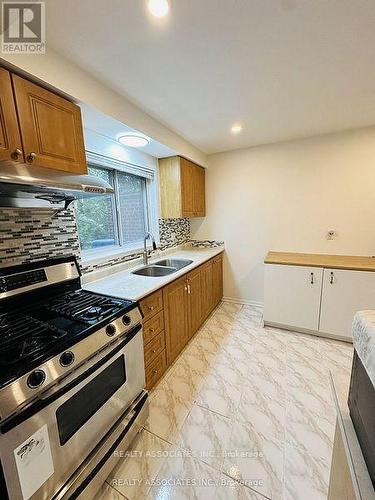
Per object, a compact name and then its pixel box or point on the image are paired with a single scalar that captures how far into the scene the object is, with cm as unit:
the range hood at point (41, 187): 96
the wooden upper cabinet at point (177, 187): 278
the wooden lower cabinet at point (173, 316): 172
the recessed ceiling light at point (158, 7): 95
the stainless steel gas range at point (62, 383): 81
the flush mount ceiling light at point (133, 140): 199
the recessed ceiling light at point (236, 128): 232
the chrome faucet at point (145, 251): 250
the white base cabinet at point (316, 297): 228
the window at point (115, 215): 209
